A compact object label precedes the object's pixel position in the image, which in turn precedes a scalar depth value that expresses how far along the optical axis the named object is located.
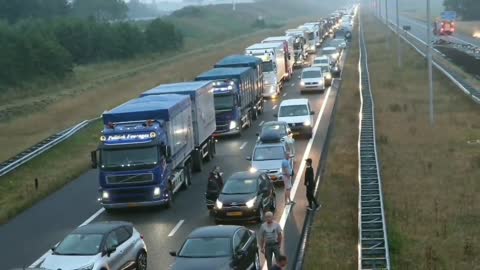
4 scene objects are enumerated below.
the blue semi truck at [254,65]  49.66
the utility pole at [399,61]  76.69
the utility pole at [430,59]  41.69
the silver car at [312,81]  58.16
